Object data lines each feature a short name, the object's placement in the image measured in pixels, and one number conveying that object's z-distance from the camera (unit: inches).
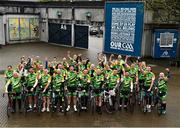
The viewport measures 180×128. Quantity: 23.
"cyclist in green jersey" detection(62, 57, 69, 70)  610.1
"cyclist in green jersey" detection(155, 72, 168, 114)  521.7
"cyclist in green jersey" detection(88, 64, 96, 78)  536.2
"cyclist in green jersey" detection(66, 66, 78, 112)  522.0
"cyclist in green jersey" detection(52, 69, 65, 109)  511.2
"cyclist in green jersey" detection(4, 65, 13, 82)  530.6
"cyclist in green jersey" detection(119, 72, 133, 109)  526.3
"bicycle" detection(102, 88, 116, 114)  526.2
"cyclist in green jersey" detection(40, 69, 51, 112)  508.4
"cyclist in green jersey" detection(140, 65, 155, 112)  533.9
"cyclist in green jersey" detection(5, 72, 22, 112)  500.1
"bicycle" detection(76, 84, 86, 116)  521.0
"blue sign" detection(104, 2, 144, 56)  1042.1
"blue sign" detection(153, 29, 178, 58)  1083.3
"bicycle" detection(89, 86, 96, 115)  529.0
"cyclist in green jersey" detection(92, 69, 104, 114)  524.1
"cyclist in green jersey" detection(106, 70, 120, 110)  530.0
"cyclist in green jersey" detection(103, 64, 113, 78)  539.0
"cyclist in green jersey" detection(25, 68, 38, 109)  516.6
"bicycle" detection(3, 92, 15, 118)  504.1
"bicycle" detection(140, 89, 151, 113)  535.6
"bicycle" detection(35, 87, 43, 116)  514.8
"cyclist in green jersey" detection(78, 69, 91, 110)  520.7
